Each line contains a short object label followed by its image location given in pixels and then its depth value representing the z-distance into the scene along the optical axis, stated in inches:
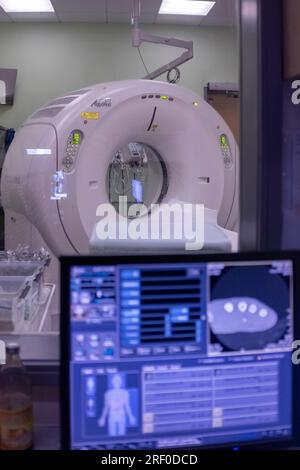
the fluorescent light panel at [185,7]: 179.3
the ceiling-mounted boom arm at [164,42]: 128.9
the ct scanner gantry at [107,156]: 98.5
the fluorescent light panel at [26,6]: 180.5
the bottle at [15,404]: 36.8
